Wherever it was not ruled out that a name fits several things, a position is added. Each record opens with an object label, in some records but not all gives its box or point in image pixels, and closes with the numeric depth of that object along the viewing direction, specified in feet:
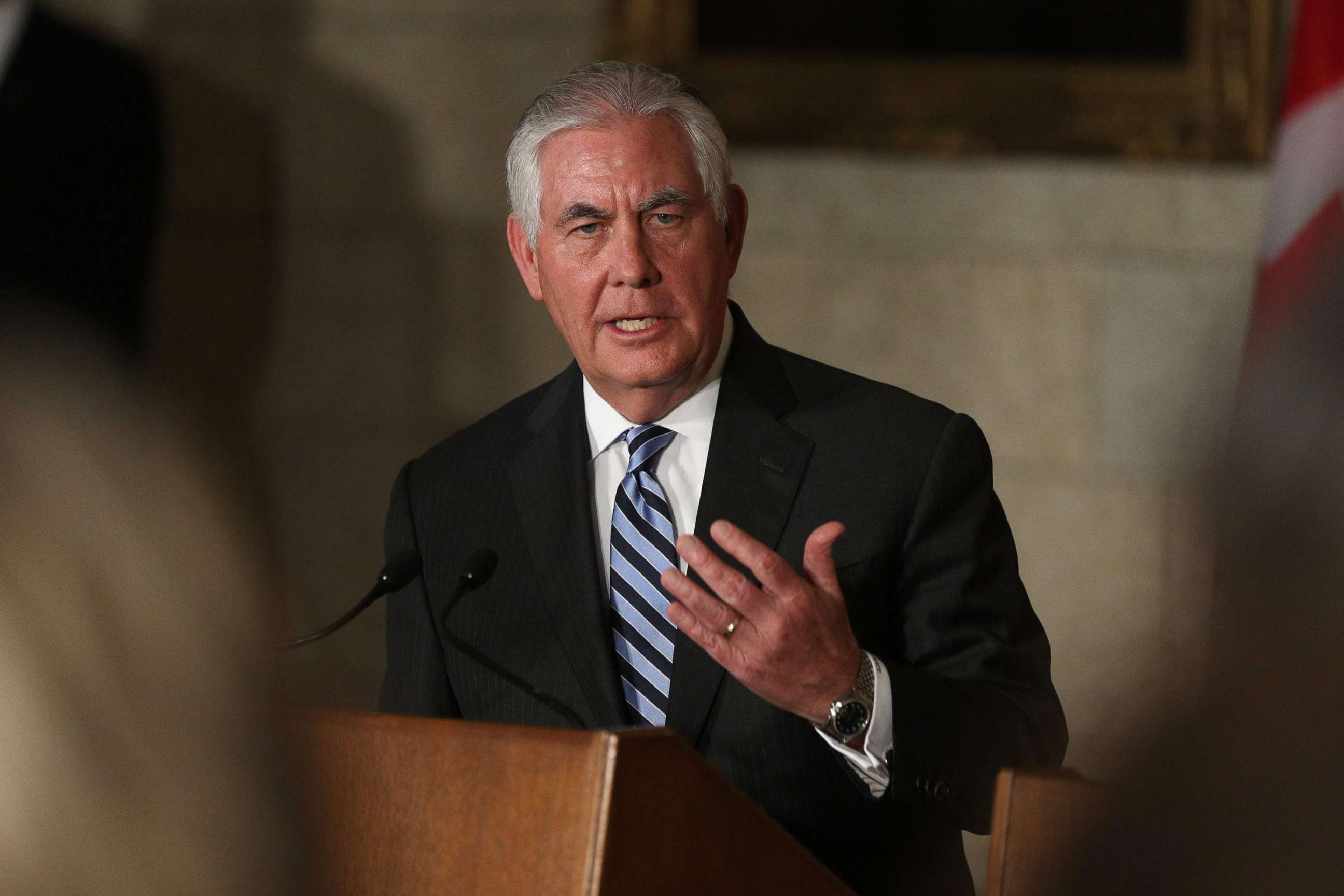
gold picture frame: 36.92
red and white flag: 35.75
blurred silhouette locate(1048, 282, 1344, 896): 11.97
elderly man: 33.88
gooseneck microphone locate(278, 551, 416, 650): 33.65
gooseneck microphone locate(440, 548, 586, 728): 33.47
